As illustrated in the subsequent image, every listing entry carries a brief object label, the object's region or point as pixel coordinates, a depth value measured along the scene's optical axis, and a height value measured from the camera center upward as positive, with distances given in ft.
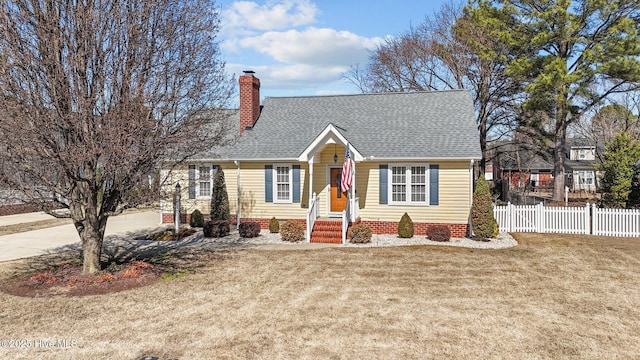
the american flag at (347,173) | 48.88 +1.57
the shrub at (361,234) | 48.21 -5.86
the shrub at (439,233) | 49.03 -5.86
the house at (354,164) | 52.29 +3.13
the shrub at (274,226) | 55.93 -5.58
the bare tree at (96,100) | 26.99 +6.40
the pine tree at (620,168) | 58.08 +2.42
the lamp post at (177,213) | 53.93 -3.61
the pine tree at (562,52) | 66.85 +23.30
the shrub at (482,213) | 48.19 -3.37
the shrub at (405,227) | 50.93 -5.29
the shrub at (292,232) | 49.75 -5.70
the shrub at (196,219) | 59.57 -4.85
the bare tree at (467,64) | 88.58 +29.20
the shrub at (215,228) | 52.49 -5.52
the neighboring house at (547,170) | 152.25 +6.18
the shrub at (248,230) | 52.65 -5.74
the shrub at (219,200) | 57.06 -1.93
